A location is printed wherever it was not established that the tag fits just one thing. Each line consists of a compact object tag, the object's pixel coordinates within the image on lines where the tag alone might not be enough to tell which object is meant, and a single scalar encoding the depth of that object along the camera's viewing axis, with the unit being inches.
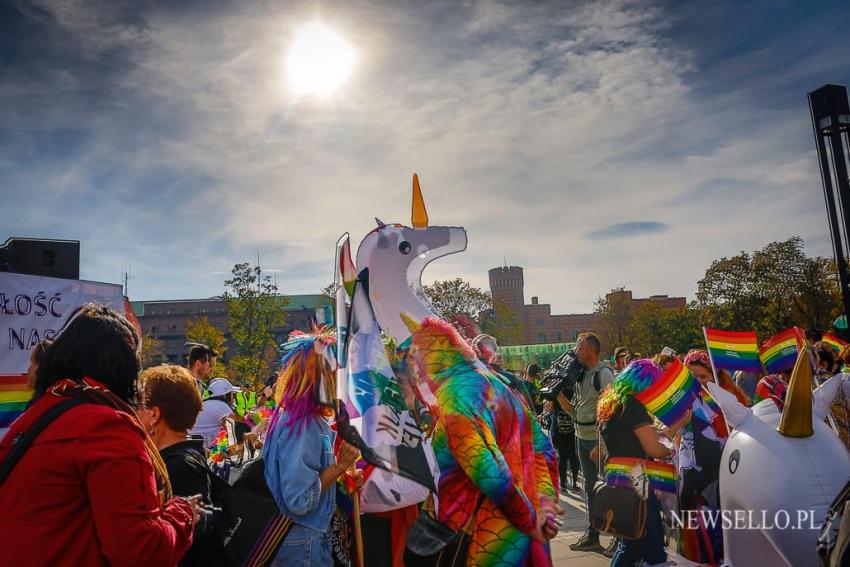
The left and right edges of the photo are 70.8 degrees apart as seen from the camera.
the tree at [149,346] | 2102.6
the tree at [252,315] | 1237.1
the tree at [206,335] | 1563.7
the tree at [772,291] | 1083.9
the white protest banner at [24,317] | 194.1
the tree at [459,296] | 1471.5
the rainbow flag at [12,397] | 184.4
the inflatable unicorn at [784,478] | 115.2
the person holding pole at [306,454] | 116.9
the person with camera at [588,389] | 257.8
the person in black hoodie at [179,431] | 101.5
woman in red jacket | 66.2
